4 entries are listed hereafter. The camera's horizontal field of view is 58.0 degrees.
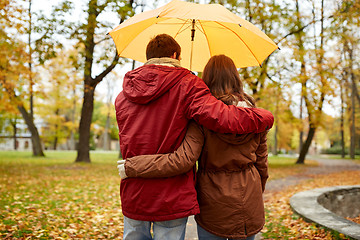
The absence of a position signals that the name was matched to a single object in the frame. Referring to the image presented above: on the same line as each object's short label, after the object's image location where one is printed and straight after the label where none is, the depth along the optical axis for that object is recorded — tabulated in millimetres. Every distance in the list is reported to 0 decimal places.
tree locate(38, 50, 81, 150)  38219
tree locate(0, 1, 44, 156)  11036
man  2139
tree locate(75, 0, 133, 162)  11641
